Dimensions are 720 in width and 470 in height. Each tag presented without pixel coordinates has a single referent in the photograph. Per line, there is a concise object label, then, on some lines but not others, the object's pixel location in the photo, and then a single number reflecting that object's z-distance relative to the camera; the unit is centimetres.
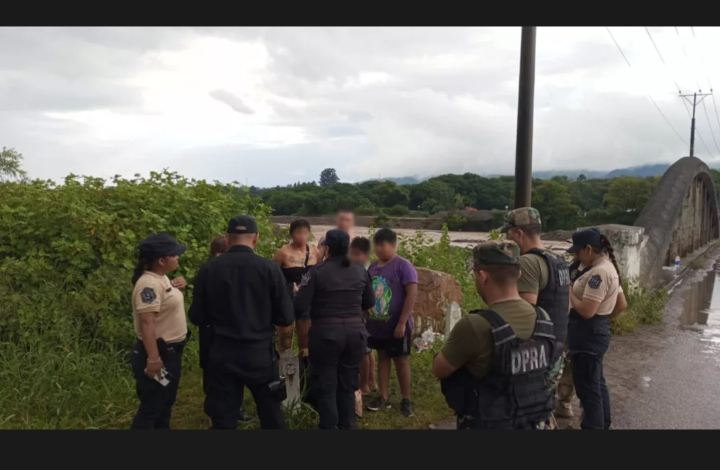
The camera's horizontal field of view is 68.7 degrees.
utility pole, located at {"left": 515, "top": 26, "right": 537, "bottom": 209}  587
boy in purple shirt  447
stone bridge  895
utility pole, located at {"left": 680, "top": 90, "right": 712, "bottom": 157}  3847
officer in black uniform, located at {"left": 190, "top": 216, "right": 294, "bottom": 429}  336
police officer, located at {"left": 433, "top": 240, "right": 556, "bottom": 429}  244
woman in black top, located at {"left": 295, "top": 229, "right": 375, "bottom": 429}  378
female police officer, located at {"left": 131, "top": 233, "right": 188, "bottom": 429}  329
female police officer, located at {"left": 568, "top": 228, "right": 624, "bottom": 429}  385
